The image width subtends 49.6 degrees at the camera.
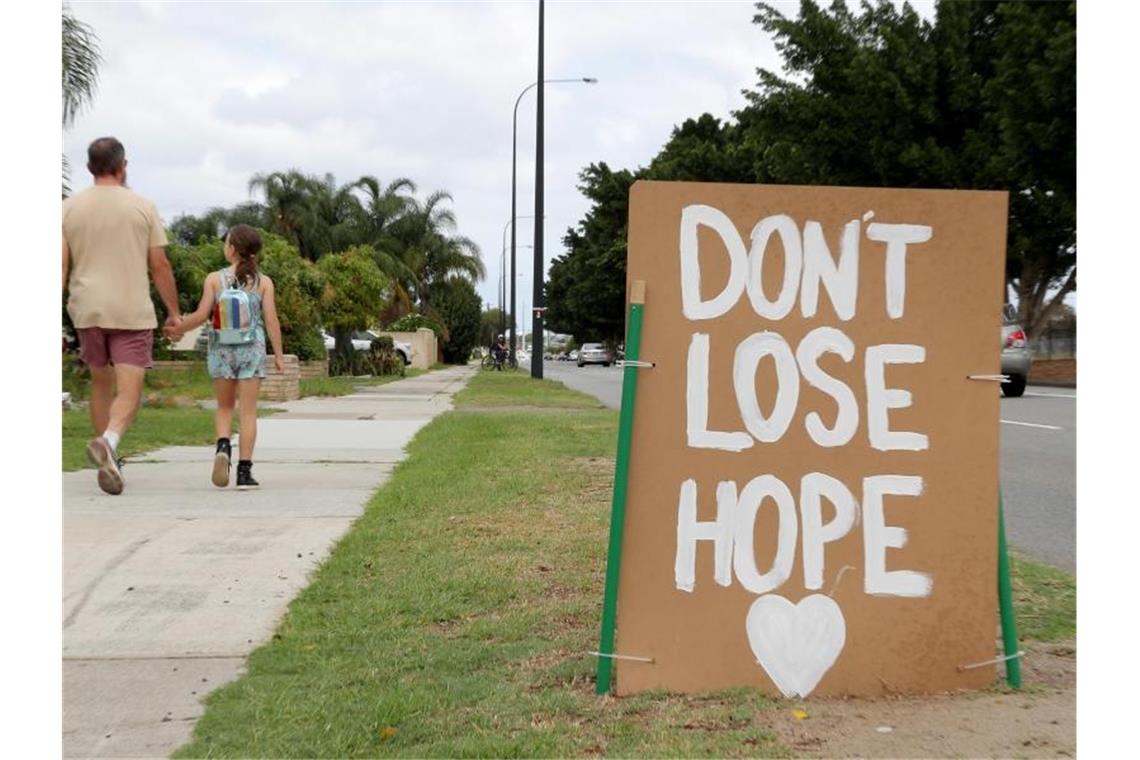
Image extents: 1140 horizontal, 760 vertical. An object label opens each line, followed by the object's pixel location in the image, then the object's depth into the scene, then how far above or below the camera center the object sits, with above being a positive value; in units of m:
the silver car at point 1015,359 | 20.56 -0.02
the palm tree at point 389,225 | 54.88 +5.66
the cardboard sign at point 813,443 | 3.80 -0.28
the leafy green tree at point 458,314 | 60.78 +1.77
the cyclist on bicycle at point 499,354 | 48.47 -0.13
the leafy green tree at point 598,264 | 55.81 +4.42
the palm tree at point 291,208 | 52.34 +5.96
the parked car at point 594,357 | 67.44 -0.27
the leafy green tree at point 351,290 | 30.06 +1.43
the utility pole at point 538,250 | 28.08 +2.31
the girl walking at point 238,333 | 7.45 +0.09
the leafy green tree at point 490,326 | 104.33 +2.13
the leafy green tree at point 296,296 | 25.27 +1.08
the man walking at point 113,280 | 6.82 +0.36
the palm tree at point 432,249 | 57.03 +4.88
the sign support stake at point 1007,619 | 3.88 -0.83
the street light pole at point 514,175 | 41.22 +6.35
